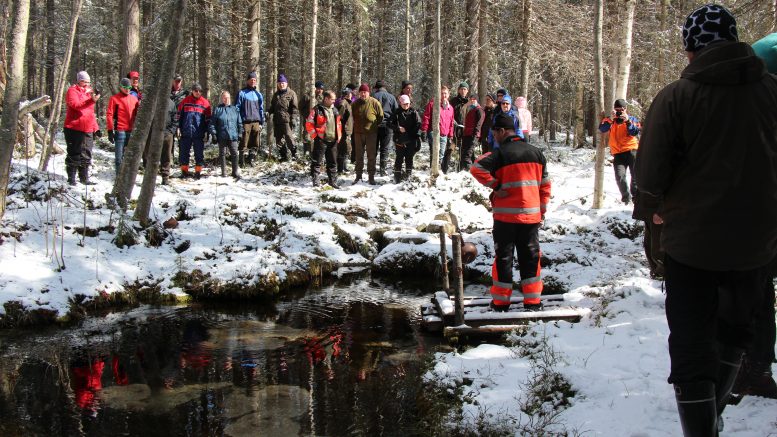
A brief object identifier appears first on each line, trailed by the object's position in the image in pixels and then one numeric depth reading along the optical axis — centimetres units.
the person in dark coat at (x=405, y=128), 1448
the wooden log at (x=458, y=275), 631
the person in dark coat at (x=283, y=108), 1586
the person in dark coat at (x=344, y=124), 1472
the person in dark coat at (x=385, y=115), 1498
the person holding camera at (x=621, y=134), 1146
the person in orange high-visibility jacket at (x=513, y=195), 632
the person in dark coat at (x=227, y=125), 1420
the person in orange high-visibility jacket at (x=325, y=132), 1381
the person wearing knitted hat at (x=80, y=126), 1102
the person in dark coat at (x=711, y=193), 261
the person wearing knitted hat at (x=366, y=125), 1430
